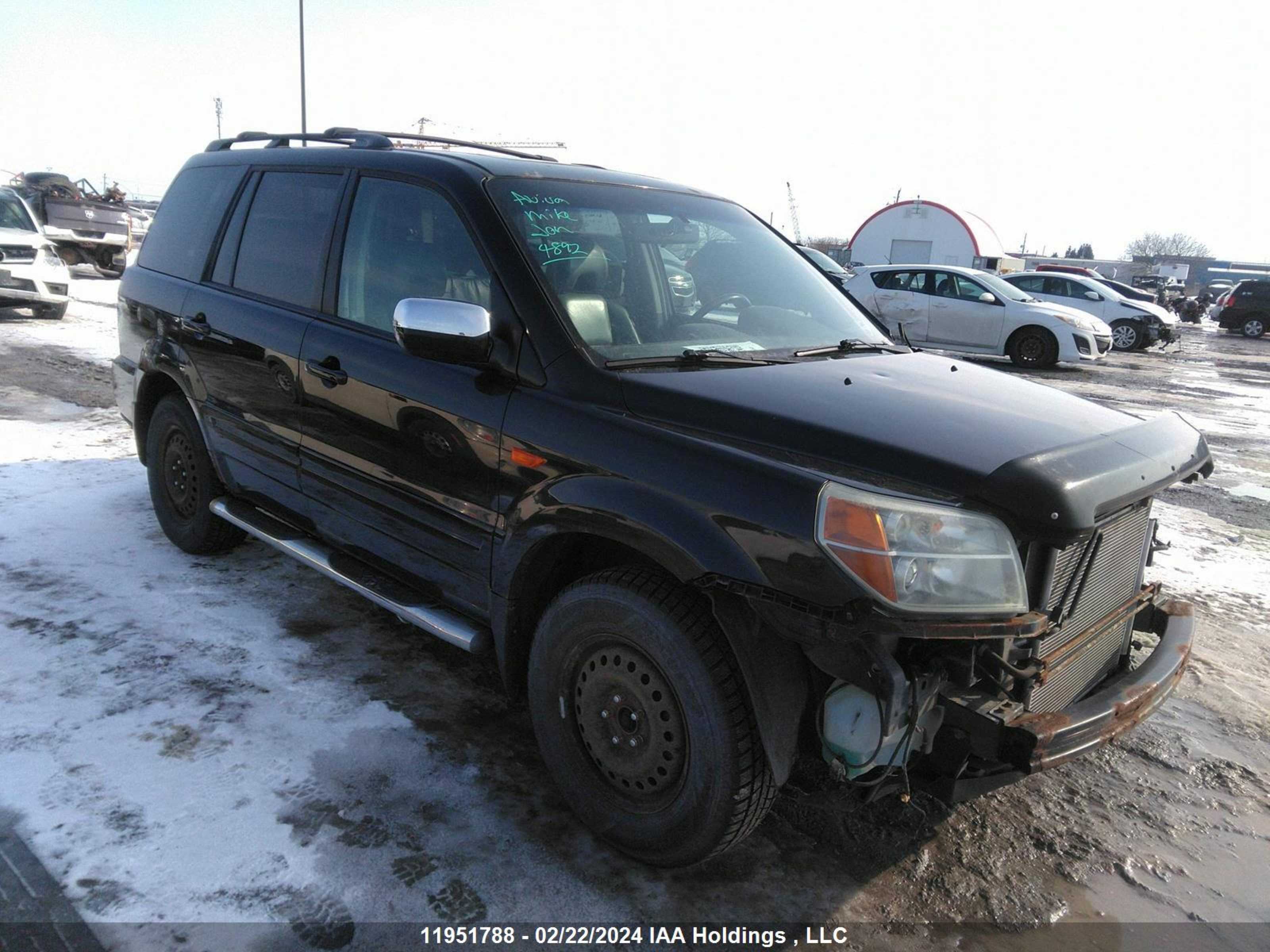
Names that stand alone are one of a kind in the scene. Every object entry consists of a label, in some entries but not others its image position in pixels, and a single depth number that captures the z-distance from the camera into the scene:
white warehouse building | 38.94
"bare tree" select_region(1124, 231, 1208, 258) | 111.75
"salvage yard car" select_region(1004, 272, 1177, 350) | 20.31
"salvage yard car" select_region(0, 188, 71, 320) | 12.34
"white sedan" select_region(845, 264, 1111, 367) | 15.16
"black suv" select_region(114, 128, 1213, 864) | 2.12
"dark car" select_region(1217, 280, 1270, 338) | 29.27
